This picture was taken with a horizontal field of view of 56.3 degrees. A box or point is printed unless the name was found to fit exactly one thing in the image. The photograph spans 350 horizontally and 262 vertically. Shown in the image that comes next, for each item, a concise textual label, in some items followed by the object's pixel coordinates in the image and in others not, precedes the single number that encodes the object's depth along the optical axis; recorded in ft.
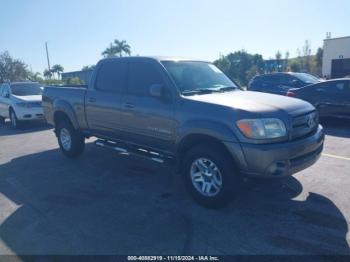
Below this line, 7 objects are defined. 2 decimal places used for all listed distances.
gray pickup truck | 12.92
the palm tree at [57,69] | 256.11
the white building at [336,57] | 112.37
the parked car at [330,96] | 29.94
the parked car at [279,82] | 42.85
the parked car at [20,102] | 38.45
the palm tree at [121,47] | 172.96
